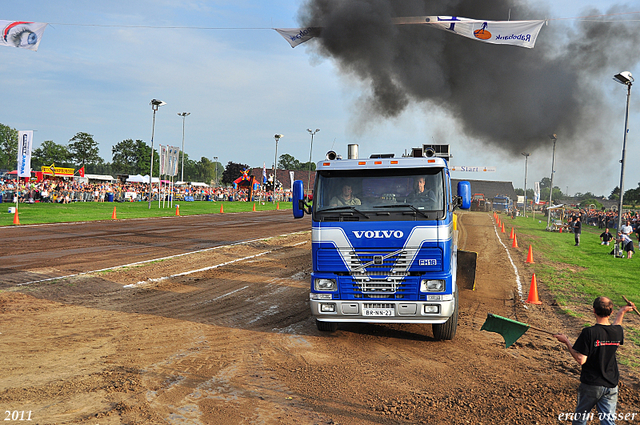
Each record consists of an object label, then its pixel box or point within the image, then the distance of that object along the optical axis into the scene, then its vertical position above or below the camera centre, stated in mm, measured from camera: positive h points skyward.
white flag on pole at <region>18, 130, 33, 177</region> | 25141 +1629
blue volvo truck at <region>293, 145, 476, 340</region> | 7109 -645
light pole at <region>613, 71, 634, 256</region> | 19156 +4125
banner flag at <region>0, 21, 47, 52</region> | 15305 +4821
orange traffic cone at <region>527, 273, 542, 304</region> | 11437 -2119
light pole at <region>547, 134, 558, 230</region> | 31391 +2849
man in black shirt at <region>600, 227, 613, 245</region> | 27062 -1535
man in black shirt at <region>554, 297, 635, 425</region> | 3893 -1268
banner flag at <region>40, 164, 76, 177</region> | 63938 +1714
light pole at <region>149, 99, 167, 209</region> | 39125 +6961
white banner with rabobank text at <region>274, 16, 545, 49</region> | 13883 +5188
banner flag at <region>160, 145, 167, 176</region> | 39562 +2397
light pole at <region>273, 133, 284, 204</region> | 63294 +7617
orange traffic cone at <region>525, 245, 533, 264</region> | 18811 -2008
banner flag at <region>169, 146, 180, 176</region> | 40944 +2732
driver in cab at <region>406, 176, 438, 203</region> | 7350 +114
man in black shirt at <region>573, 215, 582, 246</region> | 26453 -1135
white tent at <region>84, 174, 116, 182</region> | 77625 +1339
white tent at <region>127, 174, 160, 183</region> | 79750 +1405
